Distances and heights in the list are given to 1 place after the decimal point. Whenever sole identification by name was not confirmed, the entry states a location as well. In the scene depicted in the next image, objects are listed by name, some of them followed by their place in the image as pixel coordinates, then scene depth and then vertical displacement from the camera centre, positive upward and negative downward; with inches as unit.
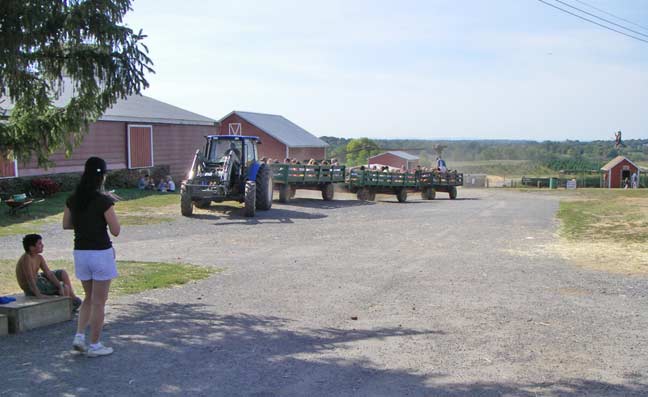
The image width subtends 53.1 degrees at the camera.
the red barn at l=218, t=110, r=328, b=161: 1822.1 +98.6
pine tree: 291.1 +49.7
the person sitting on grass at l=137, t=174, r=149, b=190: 1092.5 -23.2
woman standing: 228.2 -24.0
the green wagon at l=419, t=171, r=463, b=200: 1352.1 -34.7
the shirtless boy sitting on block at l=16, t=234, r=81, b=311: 279.9 -46.4
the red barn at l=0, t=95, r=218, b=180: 993.5 +54.1
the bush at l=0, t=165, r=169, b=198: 828.6 -15.2
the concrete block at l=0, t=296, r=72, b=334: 263.1 -59.4
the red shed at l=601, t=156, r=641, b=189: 2630.7 -21.7
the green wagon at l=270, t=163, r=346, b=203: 980.6 -15.5
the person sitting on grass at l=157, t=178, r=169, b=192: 1094.2 -30.2
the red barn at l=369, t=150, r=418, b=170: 2923.2 +34.0
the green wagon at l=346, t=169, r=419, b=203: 1165.1 -29.1
